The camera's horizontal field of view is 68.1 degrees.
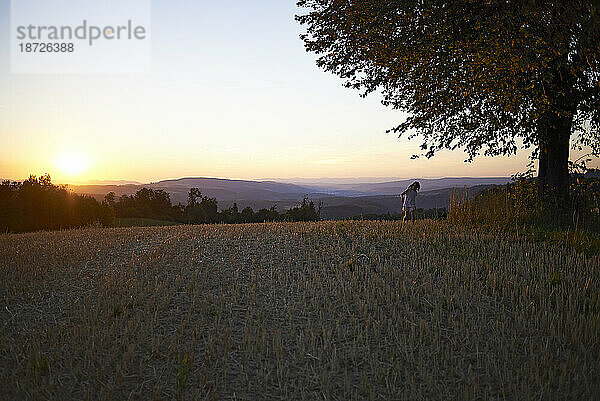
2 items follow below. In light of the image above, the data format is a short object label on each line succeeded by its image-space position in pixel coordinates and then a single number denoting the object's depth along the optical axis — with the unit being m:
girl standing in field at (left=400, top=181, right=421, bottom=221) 13.87
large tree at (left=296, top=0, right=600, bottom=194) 10.13
